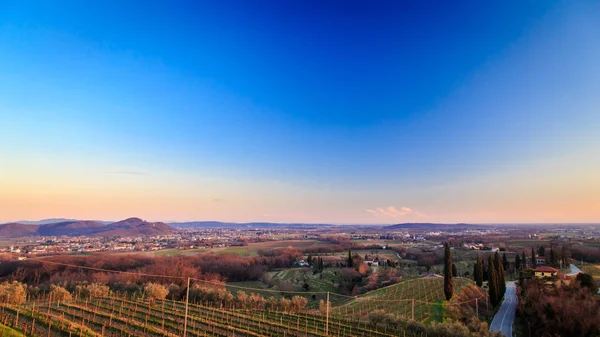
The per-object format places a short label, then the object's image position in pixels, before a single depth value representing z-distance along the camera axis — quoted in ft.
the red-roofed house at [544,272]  181.76
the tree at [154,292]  121.26
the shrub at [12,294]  95.96
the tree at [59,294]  109.60
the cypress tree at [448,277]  138.82
